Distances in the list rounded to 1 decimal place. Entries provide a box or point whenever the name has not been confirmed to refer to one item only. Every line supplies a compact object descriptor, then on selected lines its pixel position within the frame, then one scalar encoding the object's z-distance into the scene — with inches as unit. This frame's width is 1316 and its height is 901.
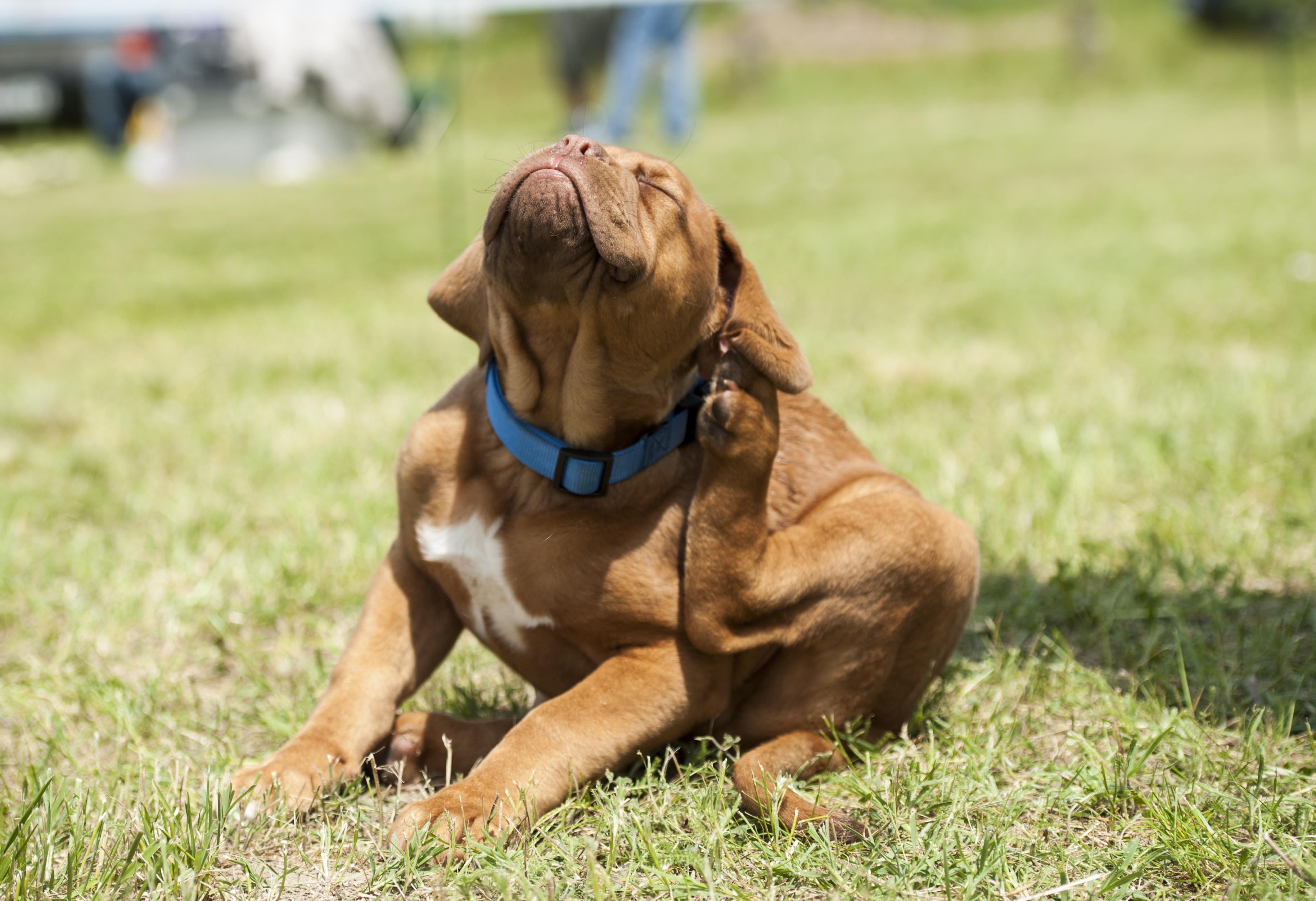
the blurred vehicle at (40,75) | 685.9
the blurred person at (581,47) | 521.7
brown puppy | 80.2
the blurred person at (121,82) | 653.3
